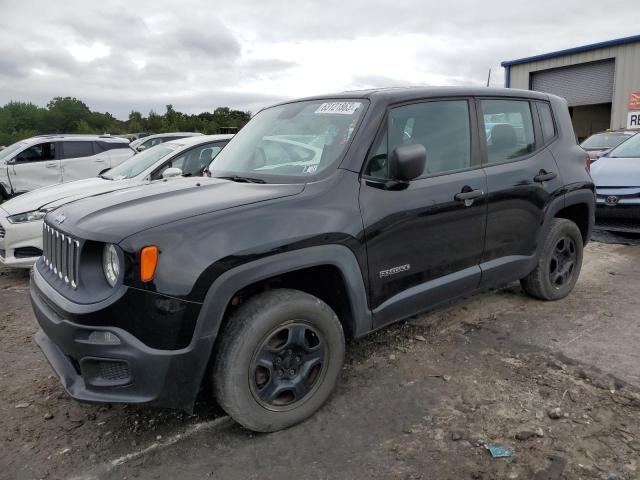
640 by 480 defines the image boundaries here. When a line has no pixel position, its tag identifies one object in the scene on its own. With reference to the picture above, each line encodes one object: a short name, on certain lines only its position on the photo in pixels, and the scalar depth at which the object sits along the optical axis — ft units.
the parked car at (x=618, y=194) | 22.75
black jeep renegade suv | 7.92
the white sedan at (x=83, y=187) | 18.78
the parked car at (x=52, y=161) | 36.11
